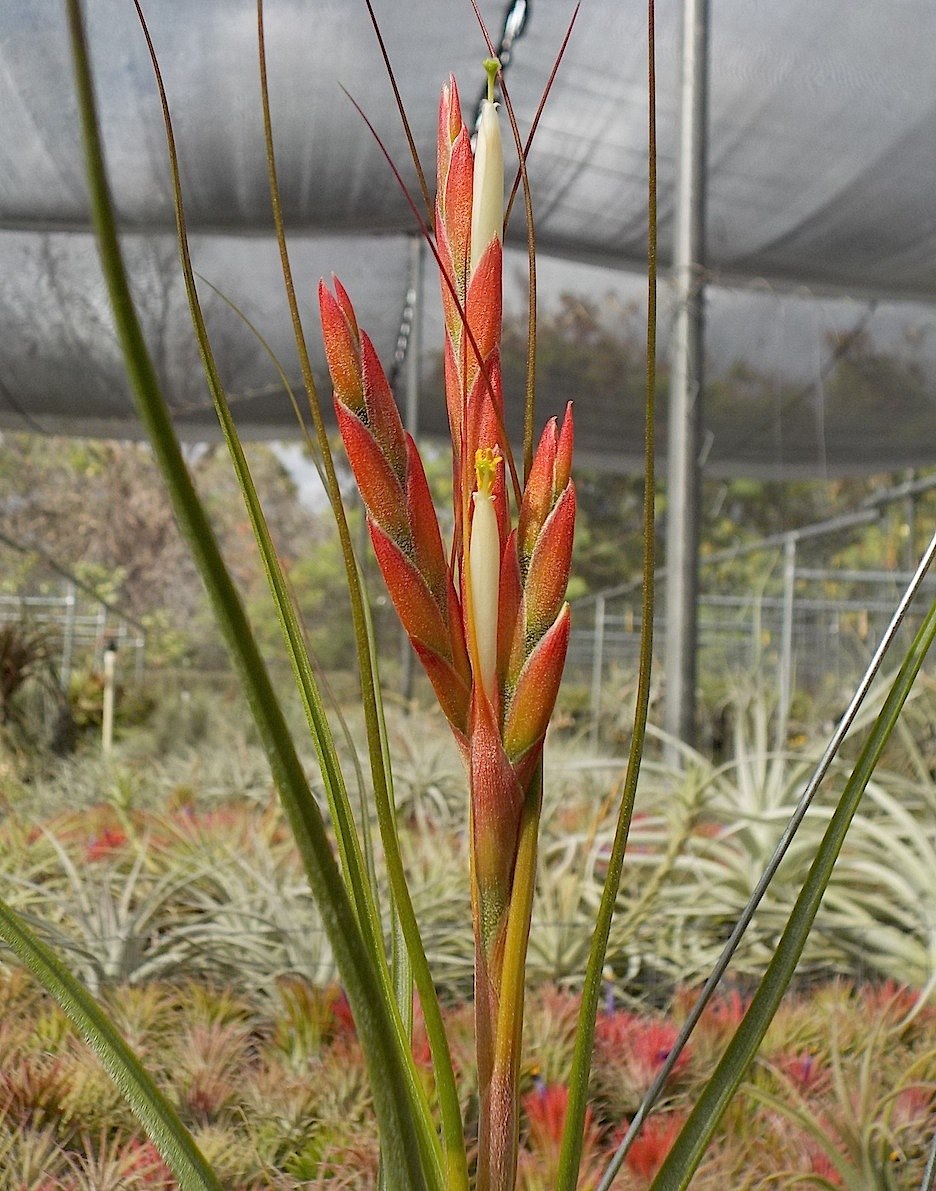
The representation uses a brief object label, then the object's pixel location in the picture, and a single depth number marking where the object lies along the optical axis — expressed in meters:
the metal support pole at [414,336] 3.28
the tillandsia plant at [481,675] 0.24
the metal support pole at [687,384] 1.54
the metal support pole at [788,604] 2.71
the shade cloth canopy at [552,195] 1.86
